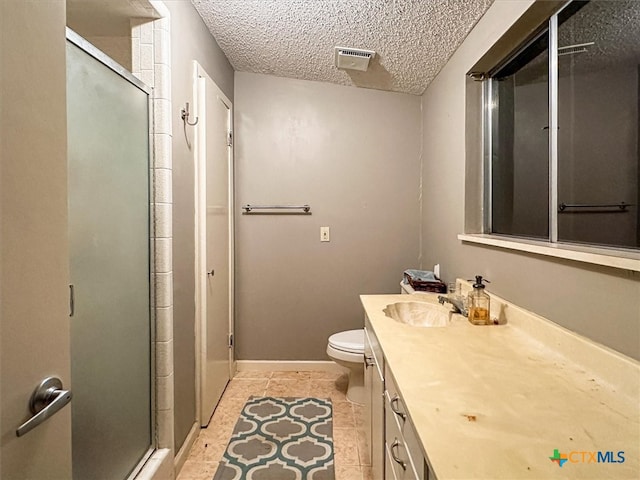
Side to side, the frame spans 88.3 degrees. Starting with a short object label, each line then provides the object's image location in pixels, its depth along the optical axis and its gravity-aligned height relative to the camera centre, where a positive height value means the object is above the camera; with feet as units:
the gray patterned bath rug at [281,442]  5.36 -3.80
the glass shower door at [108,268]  3.42 -0.37
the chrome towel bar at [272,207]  8.75 +0.78
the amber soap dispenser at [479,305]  4.46 -0.97
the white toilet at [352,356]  6.82 -2.50
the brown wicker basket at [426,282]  6.63 -0.95
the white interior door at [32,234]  1.78 +0.02
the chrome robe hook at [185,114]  5.47 +2.06
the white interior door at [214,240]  6.38 -0.08
